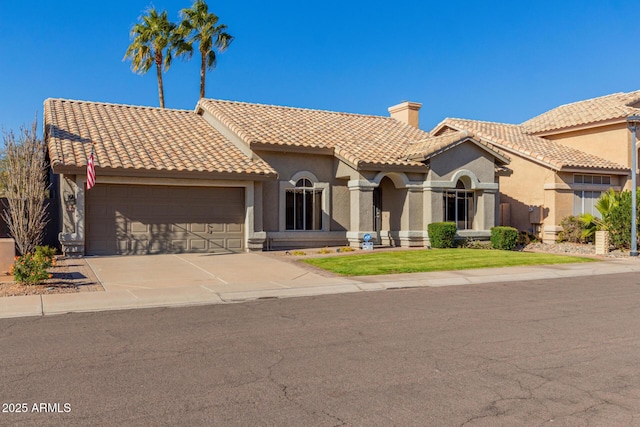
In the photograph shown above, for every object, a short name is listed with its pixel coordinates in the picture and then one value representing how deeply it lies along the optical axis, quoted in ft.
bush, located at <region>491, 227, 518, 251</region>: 78.33
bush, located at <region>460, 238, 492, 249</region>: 78.18
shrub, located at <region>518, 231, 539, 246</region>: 88.02
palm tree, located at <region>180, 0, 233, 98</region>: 123.13
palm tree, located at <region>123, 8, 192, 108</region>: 120.67
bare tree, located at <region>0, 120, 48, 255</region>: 58.59
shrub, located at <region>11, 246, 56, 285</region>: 41.24
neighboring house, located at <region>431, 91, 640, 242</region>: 89.30
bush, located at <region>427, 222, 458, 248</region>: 74.38
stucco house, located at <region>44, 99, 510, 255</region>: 63.72
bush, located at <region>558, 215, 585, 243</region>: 85.56
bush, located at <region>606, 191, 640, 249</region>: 74.54
